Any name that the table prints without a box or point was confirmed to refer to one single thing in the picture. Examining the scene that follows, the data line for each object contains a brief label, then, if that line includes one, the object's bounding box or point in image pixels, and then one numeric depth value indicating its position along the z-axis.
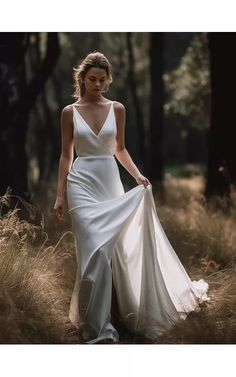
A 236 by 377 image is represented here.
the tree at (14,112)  8.07
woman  5.41
